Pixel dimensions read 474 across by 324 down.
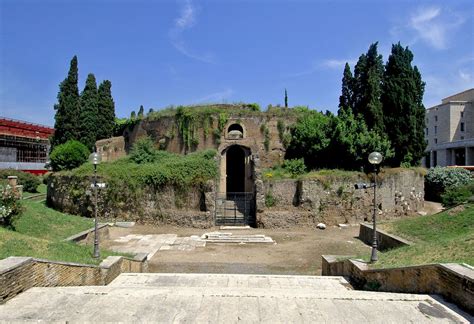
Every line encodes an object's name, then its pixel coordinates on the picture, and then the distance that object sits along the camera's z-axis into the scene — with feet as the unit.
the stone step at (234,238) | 54.08
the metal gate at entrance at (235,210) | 65.67
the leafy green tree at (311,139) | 74.49
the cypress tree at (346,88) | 99.79
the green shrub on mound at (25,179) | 95.30
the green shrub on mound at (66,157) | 84.43
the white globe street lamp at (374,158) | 34.84
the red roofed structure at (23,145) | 134.00
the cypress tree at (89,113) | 111.85
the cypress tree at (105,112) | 117.96
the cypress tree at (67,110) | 107.24
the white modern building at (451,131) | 165.78
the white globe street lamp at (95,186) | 33.21
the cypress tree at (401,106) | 81.46
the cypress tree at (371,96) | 76.18
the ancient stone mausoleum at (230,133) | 78.07
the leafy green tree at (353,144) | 69.67
